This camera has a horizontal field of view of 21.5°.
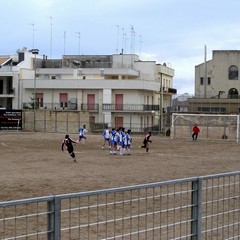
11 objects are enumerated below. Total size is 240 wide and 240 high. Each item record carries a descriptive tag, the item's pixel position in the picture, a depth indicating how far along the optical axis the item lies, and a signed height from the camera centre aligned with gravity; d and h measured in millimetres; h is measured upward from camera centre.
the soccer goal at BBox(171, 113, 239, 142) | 60938 -1293
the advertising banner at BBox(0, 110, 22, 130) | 69875 -999
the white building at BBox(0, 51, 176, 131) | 78812 +2785
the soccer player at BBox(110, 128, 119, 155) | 37531 -1732
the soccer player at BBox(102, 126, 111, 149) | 42459 -1601
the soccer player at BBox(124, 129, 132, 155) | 36531 -1674
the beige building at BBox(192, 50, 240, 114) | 86062 +5152
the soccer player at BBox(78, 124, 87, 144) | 47706 -1754
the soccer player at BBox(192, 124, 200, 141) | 58156 -1737
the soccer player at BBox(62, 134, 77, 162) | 30875 -1780
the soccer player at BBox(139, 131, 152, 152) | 39156 -1863
